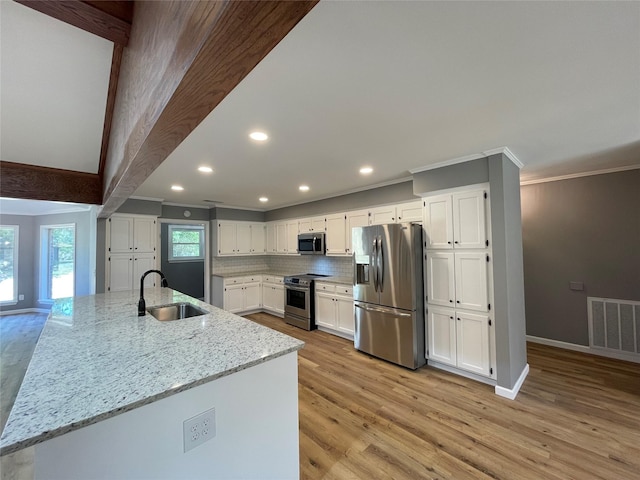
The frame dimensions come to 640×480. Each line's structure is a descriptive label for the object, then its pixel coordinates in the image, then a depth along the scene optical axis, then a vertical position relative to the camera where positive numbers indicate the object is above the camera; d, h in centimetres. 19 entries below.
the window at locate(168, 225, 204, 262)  675 +19
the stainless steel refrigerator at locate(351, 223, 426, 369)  321 -63
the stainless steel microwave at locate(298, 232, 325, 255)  500 +8
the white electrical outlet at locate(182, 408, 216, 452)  108 -75
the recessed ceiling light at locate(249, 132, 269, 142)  222 +97
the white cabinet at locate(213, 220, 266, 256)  582 +26
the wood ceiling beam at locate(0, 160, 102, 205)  293 +83
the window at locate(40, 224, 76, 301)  641 -22
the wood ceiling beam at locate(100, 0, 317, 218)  64 +57
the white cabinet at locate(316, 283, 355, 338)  429 -104
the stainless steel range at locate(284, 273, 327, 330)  484 -101
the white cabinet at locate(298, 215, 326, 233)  509 +46
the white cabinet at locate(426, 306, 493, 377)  280 -108
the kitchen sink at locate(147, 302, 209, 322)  248 -58
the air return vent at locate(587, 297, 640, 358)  329 -107
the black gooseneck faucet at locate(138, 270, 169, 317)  214 -46
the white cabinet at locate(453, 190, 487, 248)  280 +27
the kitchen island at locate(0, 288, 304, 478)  86 -57
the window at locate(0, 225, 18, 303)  627 -22
